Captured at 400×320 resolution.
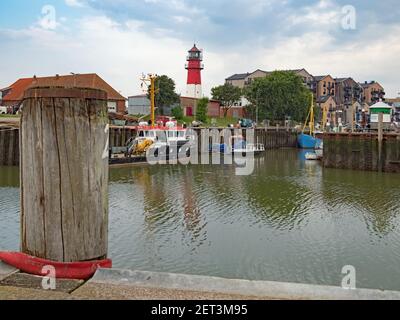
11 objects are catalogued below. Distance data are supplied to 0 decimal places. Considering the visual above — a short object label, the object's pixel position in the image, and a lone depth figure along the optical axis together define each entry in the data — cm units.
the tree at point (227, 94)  8075
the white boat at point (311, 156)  4281
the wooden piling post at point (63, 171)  382
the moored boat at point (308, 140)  5988
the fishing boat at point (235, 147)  4441
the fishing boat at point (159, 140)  3456
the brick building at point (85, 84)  5984
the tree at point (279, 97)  7738
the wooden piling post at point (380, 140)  3075
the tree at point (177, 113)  6700
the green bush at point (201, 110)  6896
